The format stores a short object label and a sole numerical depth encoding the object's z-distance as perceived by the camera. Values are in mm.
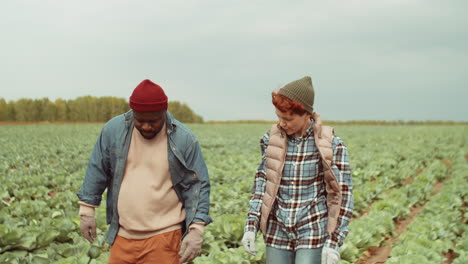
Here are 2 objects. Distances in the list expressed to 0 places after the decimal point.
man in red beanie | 2539
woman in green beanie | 2475
